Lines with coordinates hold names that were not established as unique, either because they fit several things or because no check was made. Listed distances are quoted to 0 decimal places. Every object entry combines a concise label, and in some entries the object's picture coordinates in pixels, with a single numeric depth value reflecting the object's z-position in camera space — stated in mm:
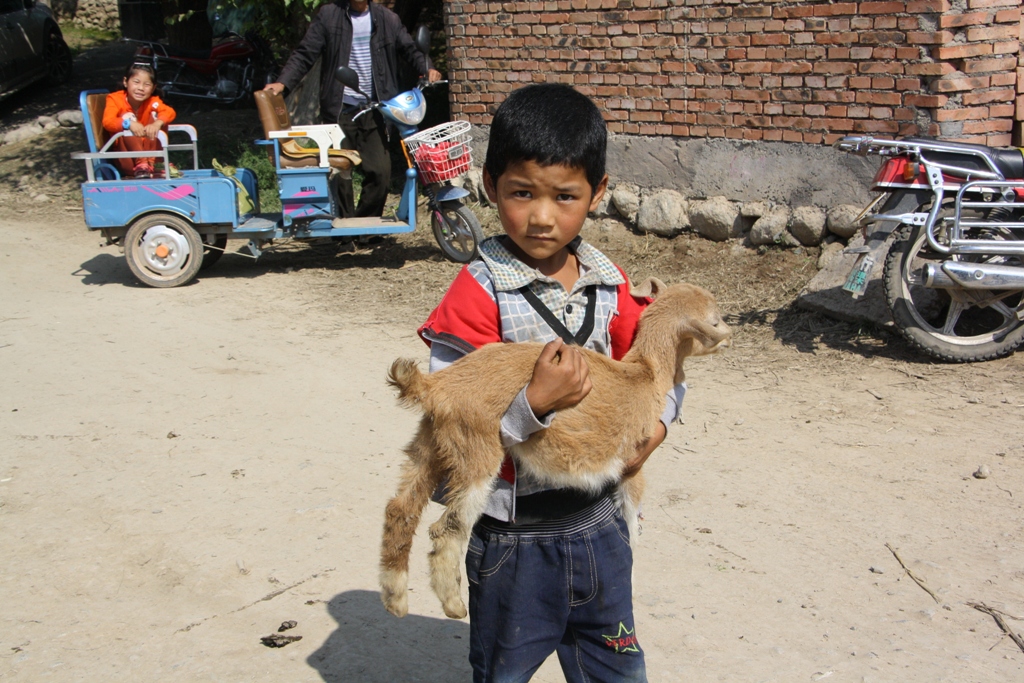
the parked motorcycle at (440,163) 7852
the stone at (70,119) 13742
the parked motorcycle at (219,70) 14648
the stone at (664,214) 7906
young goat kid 1935
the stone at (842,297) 5855
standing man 8508
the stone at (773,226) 7227
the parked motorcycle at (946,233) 5258
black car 14750
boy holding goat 1945
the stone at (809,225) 7004
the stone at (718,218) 7566
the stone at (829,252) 6820
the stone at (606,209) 8469
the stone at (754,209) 7375
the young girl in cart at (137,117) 7867
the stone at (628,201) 8258
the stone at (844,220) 6805
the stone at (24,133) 13352
